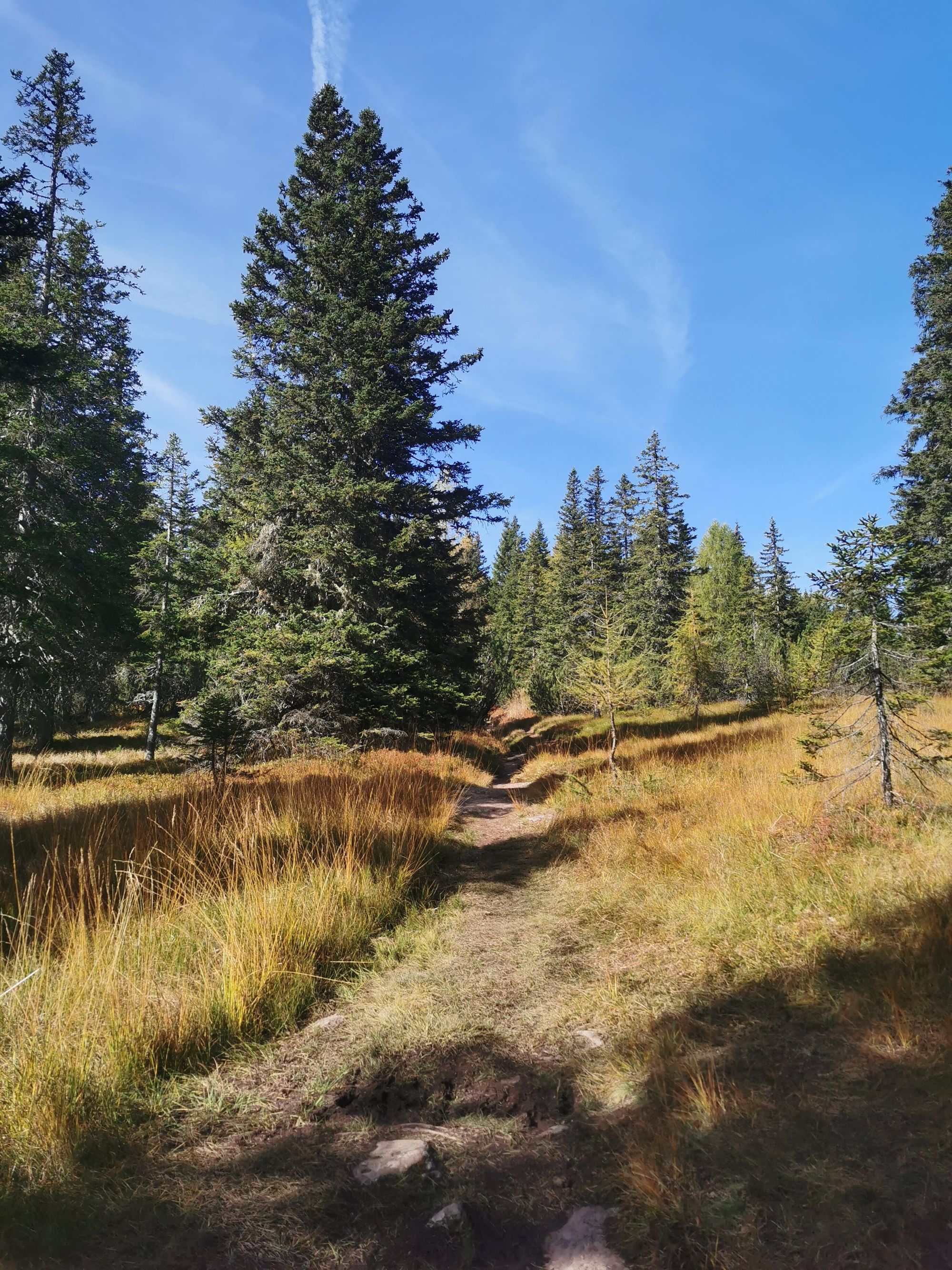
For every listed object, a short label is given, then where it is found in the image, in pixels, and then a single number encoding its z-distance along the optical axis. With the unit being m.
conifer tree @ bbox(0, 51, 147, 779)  12.84
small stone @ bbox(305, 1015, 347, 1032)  3.46
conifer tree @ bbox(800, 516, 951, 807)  5.59
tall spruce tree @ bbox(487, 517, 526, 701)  36.22
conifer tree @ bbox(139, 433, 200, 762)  14.80
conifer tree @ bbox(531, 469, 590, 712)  29.88
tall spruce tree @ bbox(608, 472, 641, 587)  39.91
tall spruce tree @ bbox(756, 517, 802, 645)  40.91
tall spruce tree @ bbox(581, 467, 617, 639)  31.17
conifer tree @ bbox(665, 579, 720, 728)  24.17
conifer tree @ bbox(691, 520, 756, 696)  32.69
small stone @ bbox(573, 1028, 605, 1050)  3.15
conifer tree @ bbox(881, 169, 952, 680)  18.94
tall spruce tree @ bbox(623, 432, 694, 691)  31.88
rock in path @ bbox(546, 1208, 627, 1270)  1.94
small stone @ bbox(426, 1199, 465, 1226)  2.09
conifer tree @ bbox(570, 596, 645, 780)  10.85
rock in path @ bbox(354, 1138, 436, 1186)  2.35
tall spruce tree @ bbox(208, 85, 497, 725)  12.73
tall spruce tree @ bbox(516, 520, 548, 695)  42.59
